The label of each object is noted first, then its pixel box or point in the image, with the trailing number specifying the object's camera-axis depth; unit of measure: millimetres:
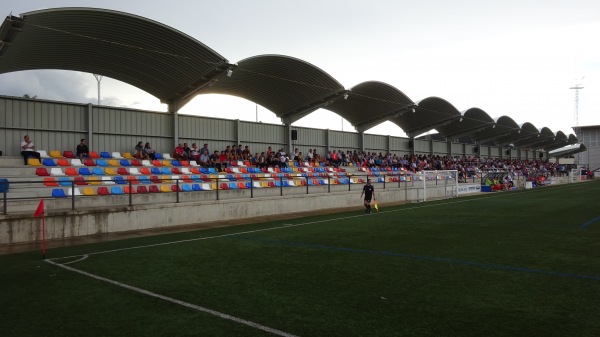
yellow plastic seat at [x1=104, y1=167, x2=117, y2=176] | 17547
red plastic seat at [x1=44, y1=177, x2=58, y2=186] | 13391
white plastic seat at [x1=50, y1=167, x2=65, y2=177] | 15812
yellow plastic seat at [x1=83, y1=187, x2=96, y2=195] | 14584
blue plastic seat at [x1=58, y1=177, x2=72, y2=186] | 14390
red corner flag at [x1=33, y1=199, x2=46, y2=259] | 9300
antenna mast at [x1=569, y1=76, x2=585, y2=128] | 86256
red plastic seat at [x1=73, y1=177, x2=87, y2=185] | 12927
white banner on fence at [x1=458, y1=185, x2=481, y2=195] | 30031
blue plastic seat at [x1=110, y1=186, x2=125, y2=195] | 15014
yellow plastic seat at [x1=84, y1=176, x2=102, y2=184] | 15516
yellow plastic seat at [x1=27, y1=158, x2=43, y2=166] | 16078
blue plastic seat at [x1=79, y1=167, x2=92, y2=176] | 16805
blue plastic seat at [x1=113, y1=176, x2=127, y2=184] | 15914
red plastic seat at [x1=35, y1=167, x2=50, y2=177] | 15453
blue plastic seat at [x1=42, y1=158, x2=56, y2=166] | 16672
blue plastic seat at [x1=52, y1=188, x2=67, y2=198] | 13472
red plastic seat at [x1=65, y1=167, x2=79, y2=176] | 16234
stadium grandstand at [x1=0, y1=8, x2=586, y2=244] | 14117
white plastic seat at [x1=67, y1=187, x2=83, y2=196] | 14129
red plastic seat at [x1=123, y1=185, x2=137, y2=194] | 15559
